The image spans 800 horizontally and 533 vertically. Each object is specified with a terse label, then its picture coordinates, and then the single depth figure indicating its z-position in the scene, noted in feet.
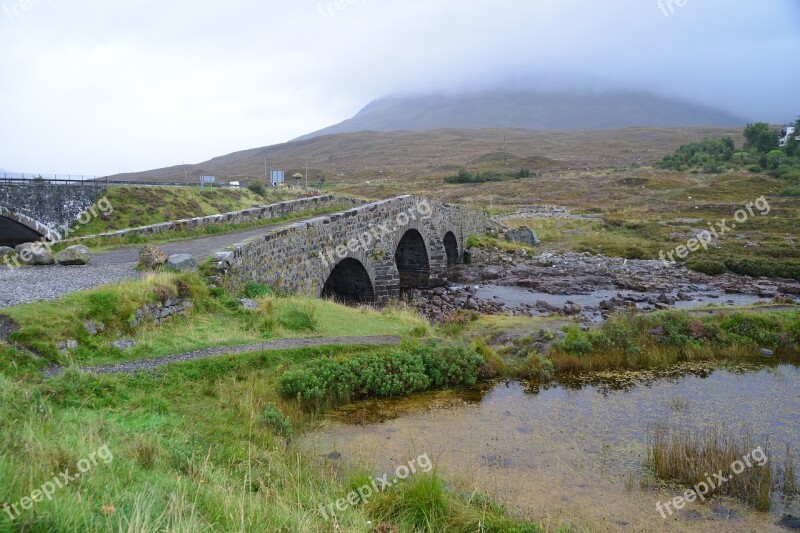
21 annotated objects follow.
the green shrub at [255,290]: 47.83
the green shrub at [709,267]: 104.17
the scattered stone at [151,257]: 44.78
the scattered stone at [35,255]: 47.93
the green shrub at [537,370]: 42.73
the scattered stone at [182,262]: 44.50
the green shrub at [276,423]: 28.37
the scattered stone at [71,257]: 48.11
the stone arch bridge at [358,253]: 50.72
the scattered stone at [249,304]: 43.90
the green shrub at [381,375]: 34.25
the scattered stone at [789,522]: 23.17
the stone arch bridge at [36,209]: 93.76
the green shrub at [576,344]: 47.24
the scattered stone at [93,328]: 31.99
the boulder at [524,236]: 140.67
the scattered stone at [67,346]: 29.50
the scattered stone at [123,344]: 32.29
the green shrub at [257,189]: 161.99
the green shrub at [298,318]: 44.23
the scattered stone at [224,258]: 45.47
